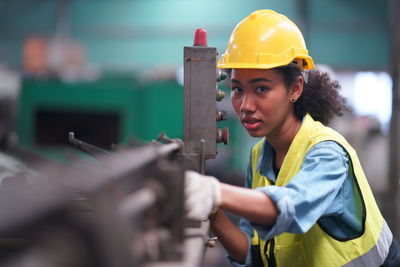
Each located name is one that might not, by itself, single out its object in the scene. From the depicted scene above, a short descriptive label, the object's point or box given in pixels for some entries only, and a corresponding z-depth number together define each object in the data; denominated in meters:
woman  2.17
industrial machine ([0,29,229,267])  1.54
